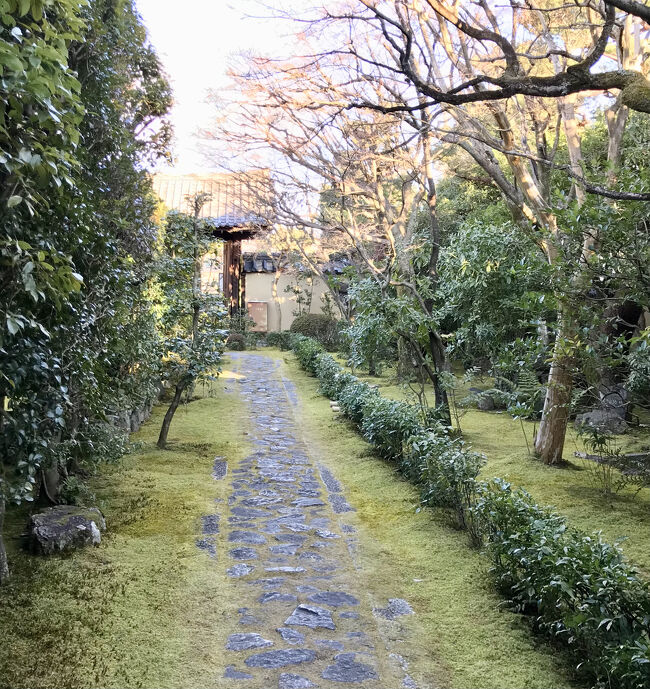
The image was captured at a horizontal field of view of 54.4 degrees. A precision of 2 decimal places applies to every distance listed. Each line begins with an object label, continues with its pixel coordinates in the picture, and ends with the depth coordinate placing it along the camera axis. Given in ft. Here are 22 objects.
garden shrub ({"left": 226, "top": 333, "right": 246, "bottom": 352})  79.15
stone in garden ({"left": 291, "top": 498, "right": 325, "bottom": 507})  21.50
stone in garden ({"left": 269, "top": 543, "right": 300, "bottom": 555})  16.96
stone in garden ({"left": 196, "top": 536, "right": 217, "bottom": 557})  16.76
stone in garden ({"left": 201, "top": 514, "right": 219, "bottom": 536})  18.30
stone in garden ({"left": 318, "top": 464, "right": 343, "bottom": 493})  23.63
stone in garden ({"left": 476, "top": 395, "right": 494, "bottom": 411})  41.86
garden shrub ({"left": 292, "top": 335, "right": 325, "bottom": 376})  56.65
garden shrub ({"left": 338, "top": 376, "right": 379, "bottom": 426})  32.60
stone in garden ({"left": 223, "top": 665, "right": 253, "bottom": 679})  10.95
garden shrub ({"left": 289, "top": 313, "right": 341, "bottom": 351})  78.59
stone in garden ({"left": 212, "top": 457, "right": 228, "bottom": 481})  24.53
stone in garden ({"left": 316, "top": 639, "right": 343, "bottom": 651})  12.05
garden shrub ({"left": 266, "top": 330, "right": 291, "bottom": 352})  80.60
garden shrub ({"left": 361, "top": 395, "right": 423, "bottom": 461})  25.31
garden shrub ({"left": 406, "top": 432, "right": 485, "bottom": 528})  18.11
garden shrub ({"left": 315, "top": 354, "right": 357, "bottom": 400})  39.76
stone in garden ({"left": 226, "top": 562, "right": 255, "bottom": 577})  15.42
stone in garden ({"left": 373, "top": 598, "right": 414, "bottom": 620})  13.52
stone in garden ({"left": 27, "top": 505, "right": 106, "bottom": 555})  15.51
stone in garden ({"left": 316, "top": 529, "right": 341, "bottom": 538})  18.44
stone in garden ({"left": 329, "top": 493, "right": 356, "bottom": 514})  21.13
